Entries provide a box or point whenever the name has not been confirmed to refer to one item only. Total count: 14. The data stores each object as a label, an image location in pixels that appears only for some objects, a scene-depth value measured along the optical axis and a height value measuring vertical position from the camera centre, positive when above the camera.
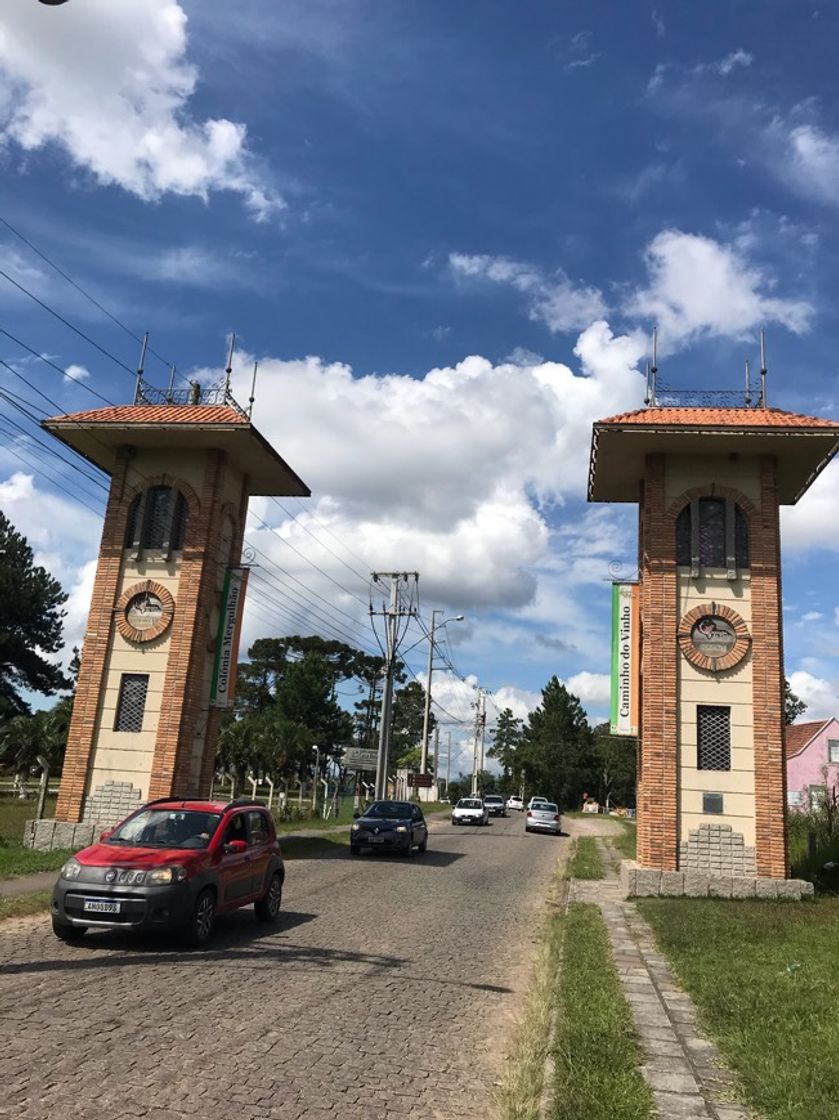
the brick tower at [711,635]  15.84 +2.93
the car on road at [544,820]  38.81 -1.98
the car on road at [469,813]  41.66 -2.03
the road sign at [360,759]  34.78 +0.12
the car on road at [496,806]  61.87 -2.43
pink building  51.19 +2.20
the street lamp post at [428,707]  51.53 +3.65
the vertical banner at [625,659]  17.91 +2.55
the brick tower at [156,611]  18.30 +3.02
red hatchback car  8.76 -1.33
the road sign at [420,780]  58.11 -0.97
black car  21.61 -1.67
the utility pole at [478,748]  79.68 +2.13
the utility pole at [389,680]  32.88 +3.20
